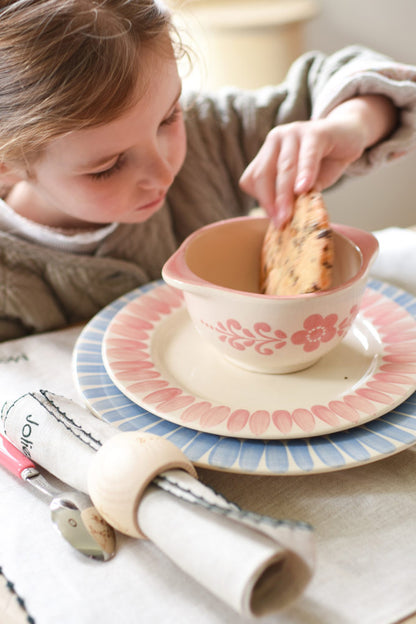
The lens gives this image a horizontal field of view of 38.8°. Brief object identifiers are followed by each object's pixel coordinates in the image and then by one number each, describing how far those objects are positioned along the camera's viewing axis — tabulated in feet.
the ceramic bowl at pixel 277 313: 1.58
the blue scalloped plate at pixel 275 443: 1.37
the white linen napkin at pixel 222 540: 1.03
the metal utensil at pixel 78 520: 1.30
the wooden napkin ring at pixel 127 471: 1.22
